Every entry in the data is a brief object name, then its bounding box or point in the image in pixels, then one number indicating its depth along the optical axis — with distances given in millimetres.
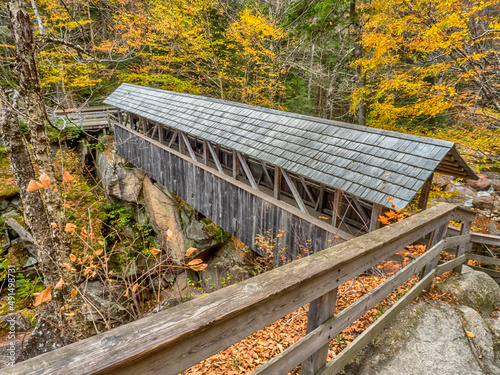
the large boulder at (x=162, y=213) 12672
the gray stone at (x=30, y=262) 10638
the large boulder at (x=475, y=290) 3303
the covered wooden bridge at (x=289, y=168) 4635
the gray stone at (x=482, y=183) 13711
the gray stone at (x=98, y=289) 9433
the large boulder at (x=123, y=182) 14602
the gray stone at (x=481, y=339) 2392
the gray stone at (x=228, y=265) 9866
